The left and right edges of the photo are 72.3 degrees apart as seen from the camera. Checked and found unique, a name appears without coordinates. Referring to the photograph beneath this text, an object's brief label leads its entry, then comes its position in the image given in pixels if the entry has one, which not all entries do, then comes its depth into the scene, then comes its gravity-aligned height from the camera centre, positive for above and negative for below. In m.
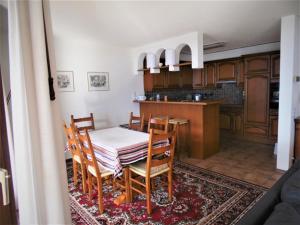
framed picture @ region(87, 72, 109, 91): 4.18 +0.29
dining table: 2.21 -0.63
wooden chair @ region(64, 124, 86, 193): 2.42 -0.68
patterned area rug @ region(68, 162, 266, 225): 2.13 -1.30
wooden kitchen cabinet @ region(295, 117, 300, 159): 3.15 -0.78
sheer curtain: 0.79 -0.10
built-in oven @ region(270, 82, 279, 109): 4.42 -0.14
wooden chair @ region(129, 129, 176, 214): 2.14 -0.81
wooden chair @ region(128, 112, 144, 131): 3.44 -0.57
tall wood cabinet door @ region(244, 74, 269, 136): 4.64 -0.34
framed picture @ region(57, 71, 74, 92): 3.74 +0.29
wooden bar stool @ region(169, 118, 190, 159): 3.91 -0.84
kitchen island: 3.84 -0.65
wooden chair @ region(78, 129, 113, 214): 2.19 -0.80
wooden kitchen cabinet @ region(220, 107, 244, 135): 5.11 -0.76
